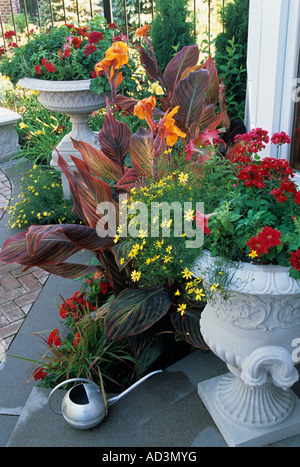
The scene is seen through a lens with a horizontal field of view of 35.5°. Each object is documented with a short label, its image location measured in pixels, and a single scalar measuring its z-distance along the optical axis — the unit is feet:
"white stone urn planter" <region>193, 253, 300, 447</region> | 4.76
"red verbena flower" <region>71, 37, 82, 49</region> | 11.84
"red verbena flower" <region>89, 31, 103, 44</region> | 11.51
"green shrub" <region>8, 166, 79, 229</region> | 11.85
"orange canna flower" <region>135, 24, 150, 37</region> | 9.12
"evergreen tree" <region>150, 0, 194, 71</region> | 14.14
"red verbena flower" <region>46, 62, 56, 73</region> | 11.24
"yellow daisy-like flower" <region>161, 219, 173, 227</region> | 5.24
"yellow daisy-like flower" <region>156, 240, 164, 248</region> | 5.47
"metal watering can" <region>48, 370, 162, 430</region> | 5.84
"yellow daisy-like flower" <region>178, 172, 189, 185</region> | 5.73
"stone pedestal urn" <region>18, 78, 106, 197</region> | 11.16
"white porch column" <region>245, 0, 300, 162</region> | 7.45
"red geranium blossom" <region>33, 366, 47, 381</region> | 6.89
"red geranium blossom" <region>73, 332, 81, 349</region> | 7.06
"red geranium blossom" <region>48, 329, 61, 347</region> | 7.09
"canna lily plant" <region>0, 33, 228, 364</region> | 6.12
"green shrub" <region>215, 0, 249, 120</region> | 13.45
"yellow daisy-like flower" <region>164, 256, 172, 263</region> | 5.44
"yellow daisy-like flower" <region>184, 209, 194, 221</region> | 5.15
